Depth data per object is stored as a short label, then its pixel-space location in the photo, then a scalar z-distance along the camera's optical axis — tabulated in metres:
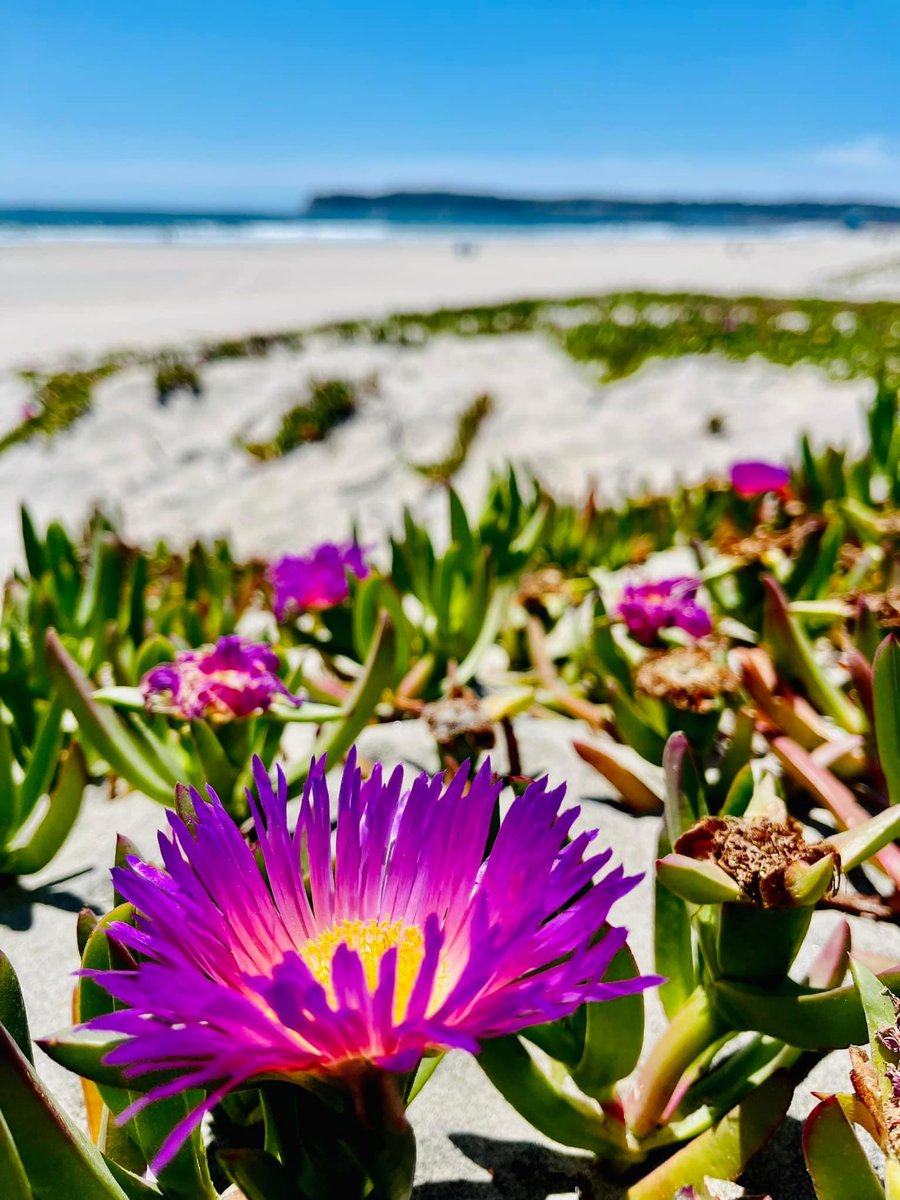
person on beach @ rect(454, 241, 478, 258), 22.04
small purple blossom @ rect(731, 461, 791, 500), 0.63
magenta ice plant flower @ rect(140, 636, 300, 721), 0.37
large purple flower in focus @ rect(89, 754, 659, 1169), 0.16
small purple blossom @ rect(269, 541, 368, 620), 0.51
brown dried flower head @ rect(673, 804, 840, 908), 0.23
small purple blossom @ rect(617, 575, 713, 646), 0.45
